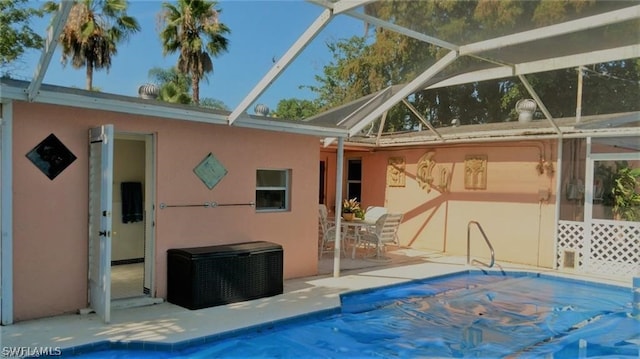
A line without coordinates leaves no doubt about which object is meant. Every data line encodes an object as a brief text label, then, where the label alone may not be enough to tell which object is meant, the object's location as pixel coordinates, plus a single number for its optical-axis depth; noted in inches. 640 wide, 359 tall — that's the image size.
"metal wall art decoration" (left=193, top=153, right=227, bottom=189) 273.9
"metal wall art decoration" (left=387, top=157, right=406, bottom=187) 513.0
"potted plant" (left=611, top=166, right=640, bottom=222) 370.6
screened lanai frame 213.2
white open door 210.1
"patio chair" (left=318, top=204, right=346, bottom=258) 411.5
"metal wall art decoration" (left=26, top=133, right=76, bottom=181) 215.0
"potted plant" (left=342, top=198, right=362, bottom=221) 418.1
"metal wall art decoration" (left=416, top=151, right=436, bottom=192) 483.8
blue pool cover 209.0
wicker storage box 243.9
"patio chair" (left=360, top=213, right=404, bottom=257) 403.8
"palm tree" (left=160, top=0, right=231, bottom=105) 749.9
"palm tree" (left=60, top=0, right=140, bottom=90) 674.2
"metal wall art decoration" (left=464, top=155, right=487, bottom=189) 442.7
